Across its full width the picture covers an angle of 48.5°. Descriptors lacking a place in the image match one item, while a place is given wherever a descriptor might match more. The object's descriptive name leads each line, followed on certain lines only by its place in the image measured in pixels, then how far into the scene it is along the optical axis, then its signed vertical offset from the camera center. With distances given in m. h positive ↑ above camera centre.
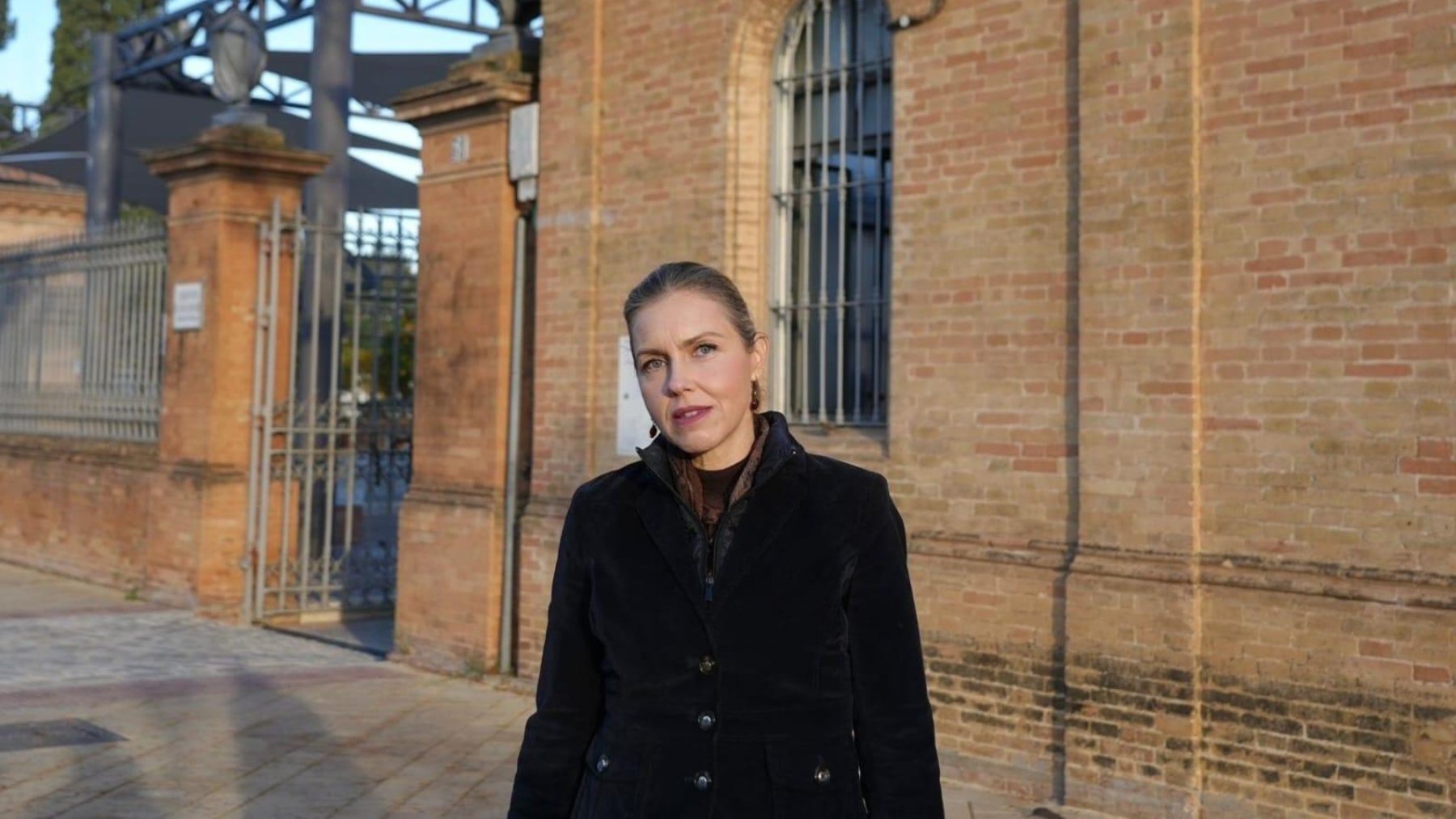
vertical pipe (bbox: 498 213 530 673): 10.25 +0.15
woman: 2.68 -0.28
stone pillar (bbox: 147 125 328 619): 12.72 +0.80
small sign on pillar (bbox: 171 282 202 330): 12.97 +1.21
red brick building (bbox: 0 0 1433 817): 6.09 +0.62
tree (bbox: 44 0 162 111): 40.44 +10.64
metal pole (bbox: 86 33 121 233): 21.06 +4.21
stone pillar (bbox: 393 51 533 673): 10.38 +0.59
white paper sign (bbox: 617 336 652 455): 9.38 +0.30
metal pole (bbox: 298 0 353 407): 16.77 +3.78
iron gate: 12.42 +0.31
